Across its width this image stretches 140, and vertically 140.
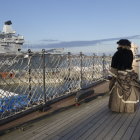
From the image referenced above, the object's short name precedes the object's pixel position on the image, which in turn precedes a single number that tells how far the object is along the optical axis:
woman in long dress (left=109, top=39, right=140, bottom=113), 6.29
